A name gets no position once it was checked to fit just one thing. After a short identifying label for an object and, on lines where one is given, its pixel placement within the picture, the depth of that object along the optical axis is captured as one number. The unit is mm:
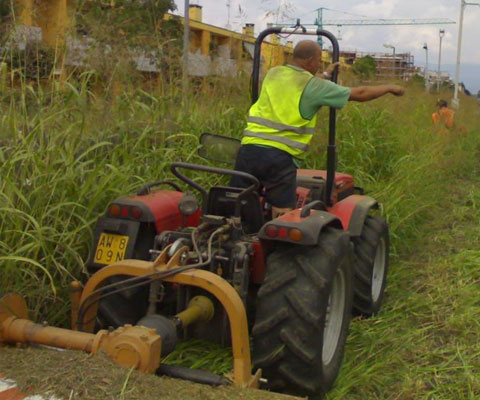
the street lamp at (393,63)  11594
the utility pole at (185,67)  5938
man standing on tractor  3885
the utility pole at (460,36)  31359
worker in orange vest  11359
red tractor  2939
